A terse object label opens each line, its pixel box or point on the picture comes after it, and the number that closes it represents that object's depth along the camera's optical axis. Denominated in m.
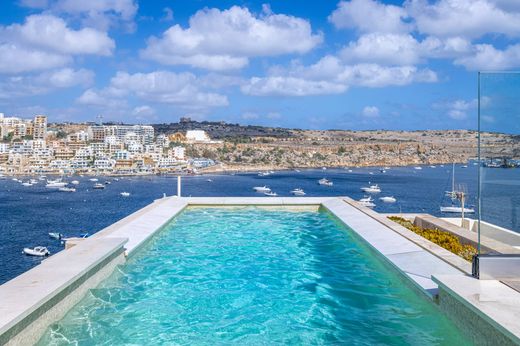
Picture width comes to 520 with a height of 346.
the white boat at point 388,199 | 56.55
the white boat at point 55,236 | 35.88
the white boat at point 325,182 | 74.62
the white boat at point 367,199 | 52.97
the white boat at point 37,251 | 29.77
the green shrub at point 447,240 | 7.45
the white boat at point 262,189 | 64.06
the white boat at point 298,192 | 61.33
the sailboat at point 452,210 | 47.67
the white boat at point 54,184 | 73.97
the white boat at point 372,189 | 64.50
